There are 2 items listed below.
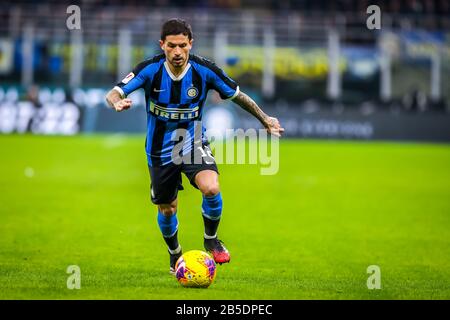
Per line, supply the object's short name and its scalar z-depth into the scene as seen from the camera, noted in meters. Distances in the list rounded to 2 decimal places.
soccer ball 15.94
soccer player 17.05
